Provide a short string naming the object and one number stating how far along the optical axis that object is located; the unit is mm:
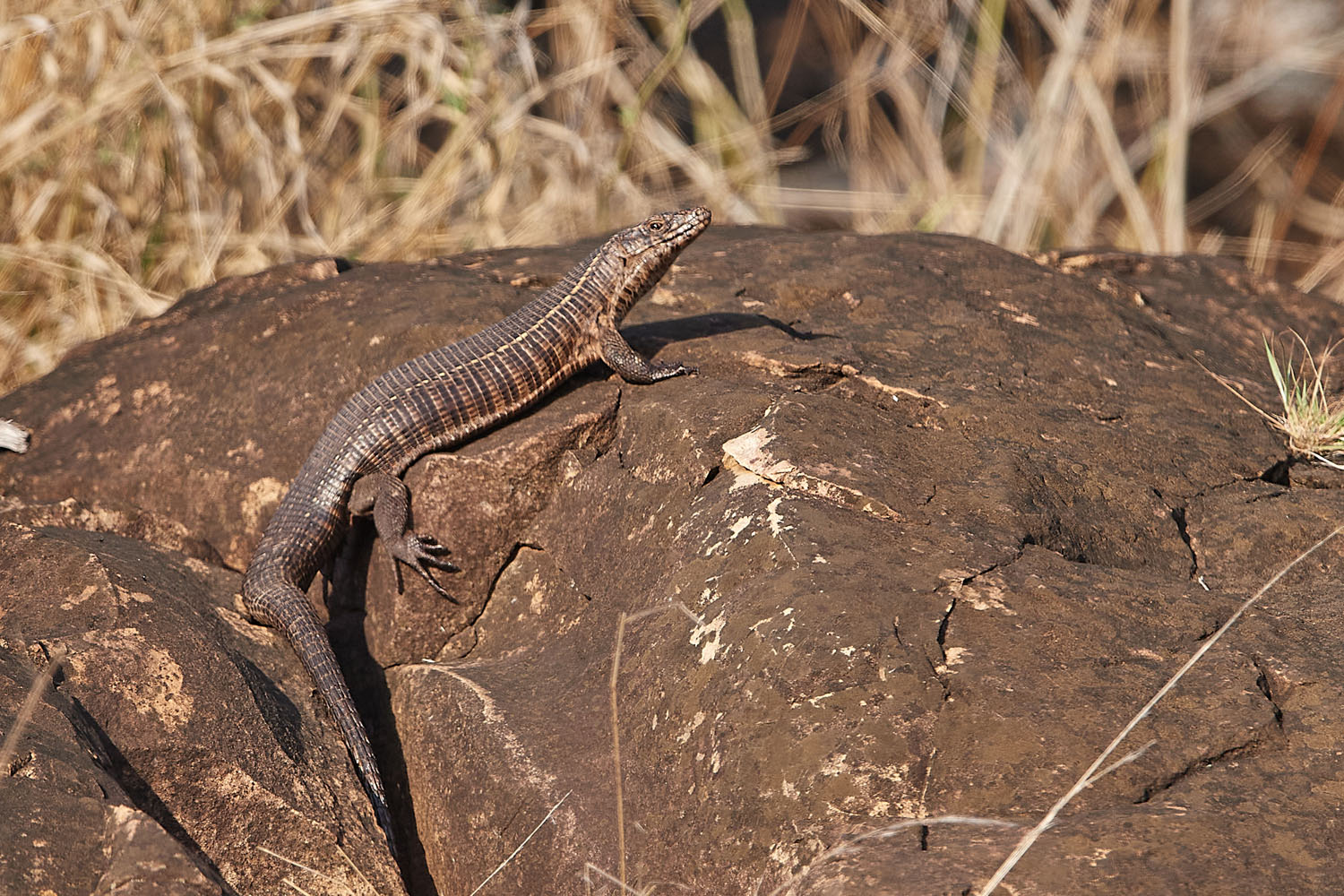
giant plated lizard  9727
